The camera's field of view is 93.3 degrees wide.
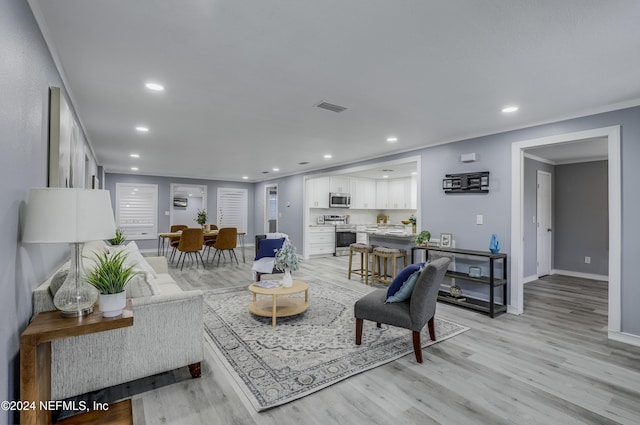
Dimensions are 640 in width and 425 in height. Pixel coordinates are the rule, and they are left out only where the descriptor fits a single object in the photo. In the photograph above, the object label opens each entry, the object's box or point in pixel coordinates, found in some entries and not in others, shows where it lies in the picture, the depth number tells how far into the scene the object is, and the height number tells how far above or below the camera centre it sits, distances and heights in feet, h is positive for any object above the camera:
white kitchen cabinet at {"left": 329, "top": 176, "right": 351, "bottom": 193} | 29.32 +3.02
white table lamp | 4.60 -0.18
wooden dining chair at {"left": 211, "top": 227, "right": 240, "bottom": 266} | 22.96 -1.90
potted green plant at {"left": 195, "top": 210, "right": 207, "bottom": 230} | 25.05 -0.41
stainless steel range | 29.07 -2.25
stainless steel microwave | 28.84 +1.41
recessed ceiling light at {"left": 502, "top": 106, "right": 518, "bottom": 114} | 10.66 +3.83
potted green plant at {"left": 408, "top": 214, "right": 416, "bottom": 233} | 17.92 -0.48
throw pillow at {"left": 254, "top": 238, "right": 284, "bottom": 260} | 16.61 -1.80
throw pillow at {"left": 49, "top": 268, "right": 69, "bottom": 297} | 5.86 -1.34
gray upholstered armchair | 8.32 -2.71
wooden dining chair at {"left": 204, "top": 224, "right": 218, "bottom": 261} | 24.59 -2.12
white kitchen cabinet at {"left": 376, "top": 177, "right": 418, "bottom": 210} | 28.98 +2.11
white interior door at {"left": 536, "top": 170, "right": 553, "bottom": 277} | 19.78 -0.55
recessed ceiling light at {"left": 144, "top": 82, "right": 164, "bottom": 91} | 9.16 +3.94
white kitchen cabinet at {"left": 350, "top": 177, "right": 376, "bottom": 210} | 30.55 +2.23
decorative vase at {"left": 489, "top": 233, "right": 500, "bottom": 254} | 12.82 -1.26
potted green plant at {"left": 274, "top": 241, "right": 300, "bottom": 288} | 11.41 -1.81
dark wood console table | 12.28 -2.81
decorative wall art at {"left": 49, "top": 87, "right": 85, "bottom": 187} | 6.91 +1.82
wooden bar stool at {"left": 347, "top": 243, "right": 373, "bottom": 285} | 17.34 -2.07
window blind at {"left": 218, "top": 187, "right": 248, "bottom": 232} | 35.06 +0.75
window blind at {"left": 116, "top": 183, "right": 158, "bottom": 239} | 29.84 +0.41
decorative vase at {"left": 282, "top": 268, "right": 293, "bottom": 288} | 11.34 -2.51
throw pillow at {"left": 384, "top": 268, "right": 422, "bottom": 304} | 8.90 -2.24
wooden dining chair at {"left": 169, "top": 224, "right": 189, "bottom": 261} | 23.79 -2.20
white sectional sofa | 6.05 -2.91
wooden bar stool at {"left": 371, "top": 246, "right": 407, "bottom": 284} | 16.31 -2.44
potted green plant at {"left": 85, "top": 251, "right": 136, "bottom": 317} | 5.37 -1.32
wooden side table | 4.29 -2.12
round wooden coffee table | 10.79 -3.56
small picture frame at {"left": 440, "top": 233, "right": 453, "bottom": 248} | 14.85 -1.23
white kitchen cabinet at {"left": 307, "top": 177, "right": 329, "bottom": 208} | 27.82 +2.11
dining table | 23.45 -1.61
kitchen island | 17.01 -1.43
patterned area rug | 7.35 -4.06
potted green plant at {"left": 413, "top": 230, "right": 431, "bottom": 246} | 15.28 -1.16
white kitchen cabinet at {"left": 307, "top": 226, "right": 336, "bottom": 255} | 27.50 -2.37
